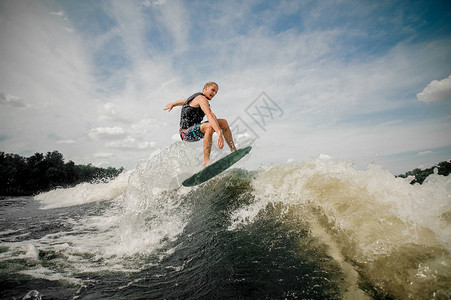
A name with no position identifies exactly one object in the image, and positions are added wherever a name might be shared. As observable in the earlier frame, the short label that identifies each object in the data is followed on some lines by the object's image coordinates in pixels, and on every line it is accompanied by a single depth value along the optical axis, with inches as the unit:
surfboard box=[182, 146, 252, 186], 184.9
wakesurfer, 189.8
